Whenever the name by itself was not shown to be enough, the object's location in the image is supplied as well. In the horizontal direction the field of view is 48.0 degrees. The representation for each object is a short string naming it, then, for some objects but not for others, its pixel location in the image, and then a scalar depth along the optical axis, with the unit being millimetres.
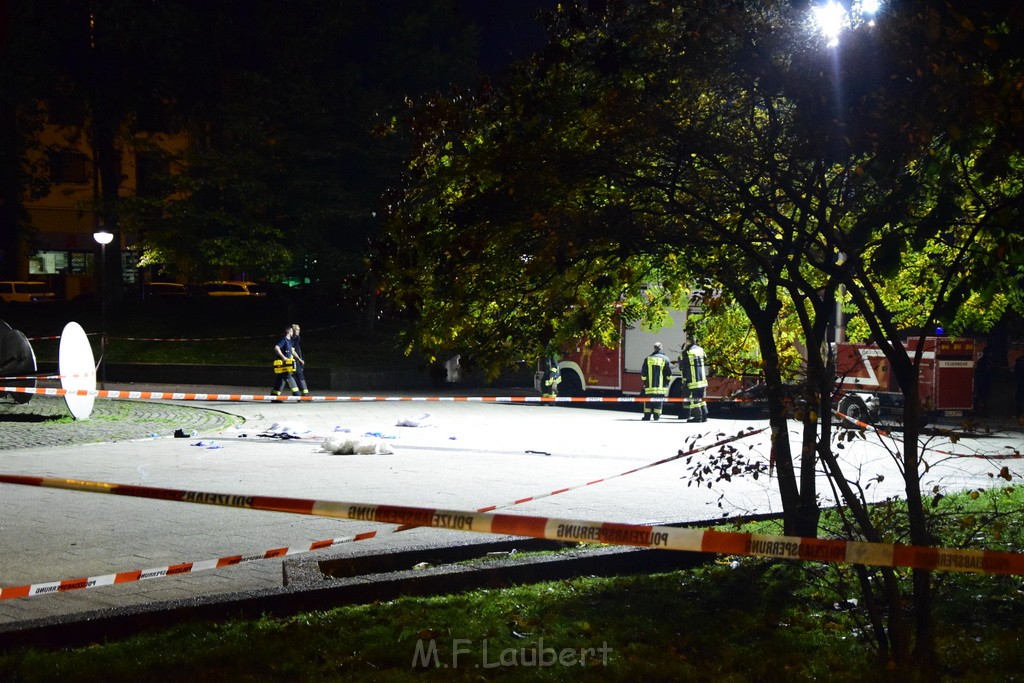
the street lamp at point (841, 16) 5598
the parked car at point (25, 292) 48719
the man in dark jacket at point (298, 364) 24833
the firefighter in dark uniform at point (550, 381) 25244
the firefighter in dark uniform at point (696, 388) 20797
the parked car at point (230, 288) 52188
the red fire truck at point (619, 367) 25656
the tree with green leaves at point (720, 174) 5324
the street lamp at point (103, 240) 24469
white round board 17547
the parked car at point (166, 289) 53969
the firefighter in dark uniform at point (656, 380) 21922
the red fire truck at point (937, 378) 23297
